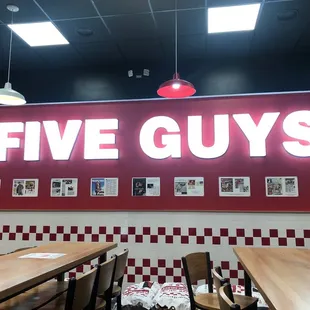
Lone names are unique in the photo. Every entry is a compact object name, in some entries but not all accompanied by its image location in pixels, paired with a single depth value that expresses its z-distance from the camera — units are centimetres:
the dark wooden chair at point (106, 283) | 223
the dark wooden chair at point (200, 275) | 250
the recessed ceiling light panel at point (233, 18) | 350
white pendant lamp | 349
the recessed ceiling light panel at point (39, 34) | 387
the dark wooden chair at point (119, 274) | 271
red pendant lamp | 339
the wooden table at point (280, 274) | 144
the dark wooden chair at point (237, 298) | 203
